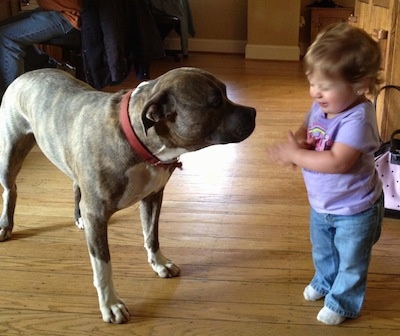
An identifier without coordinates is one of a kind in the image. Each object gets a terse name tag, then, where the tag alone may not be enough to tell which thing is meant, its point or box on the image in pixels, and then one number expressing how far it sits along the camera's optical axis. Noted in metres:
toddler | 1.29
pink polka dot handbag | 2.05
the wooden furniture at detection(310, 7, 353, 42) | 5.30
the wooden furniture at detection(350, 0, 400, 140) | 2.35
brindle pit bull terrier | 1.37
